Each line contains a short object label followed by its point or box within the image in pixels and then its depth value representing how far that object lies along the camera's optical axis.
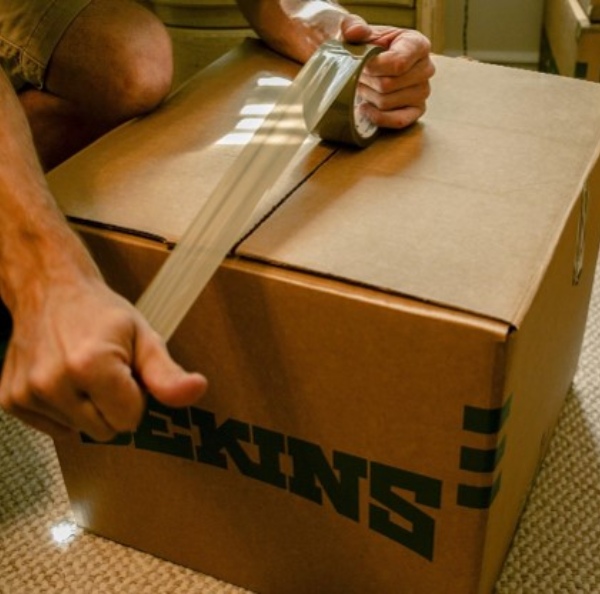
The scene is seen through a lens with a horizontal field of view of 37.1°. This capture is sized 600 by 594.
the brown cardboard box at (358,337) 0.70
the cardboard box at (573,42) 1.53
